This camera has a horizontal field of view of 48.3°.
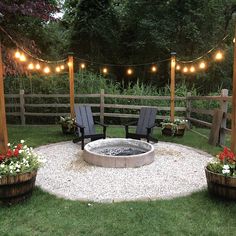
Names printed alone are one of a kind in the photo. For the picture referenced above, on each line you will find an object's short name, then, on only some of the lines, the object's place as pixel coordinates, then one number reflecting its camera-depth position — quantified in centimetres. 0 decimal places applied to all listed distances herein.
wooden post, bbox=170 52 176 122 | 678
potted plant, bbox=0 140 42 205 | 290
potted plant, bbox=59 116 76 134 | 692
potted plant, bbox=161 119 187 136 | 679
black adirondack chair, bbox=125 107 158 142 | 597
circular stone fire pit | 447
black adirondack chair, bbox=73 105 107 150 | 586
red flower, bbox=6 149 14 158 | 316
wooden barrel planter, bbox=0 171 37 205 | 288
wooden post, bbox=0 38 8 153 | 321
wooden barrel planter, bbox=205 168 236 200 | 291
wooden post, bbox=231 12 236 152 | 327
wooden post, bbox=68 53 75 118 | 679
